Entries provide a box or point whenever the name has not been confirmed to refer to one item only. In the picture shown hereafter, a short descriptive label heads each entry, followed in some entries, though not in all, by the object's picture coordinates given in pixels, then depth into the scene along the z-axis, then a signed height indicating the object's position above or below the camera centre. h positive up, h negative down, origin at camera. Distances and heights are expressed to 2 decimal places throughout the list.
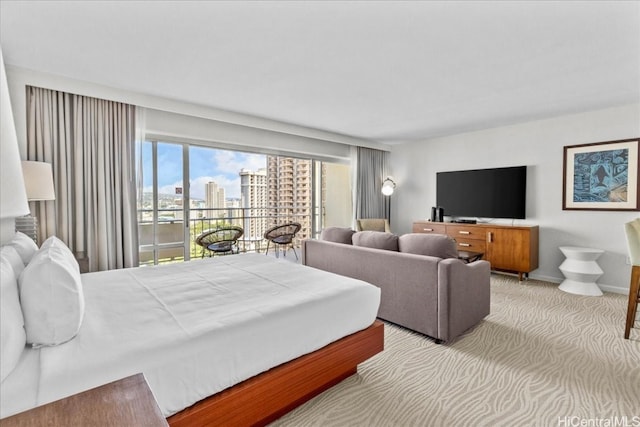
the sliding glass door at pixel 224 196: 3.88 +0.16
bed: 1.10 -0.59
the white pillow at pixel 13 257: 1.28 -0.24
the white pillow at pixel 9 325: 0.96 -0.40
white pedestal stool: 3.65 -0.81
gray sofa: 2.37 -0.64
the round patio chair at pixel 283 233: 4.86 -0.46
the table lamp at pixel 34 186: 2.40 +0.16
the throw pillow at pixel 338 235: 3.30 -0.33
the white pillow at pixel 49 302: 1.16 -0.39
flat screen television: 4.48 +0.21
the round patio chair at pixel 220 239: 4.14 -0.48
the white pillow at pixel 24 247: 1.60 -0.23
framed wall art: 3.64 +0.37
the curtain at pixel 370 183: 5.88 +0.46
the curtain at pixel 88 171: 2.90 +0.36
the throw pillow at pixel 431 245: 2.49 -0.34
